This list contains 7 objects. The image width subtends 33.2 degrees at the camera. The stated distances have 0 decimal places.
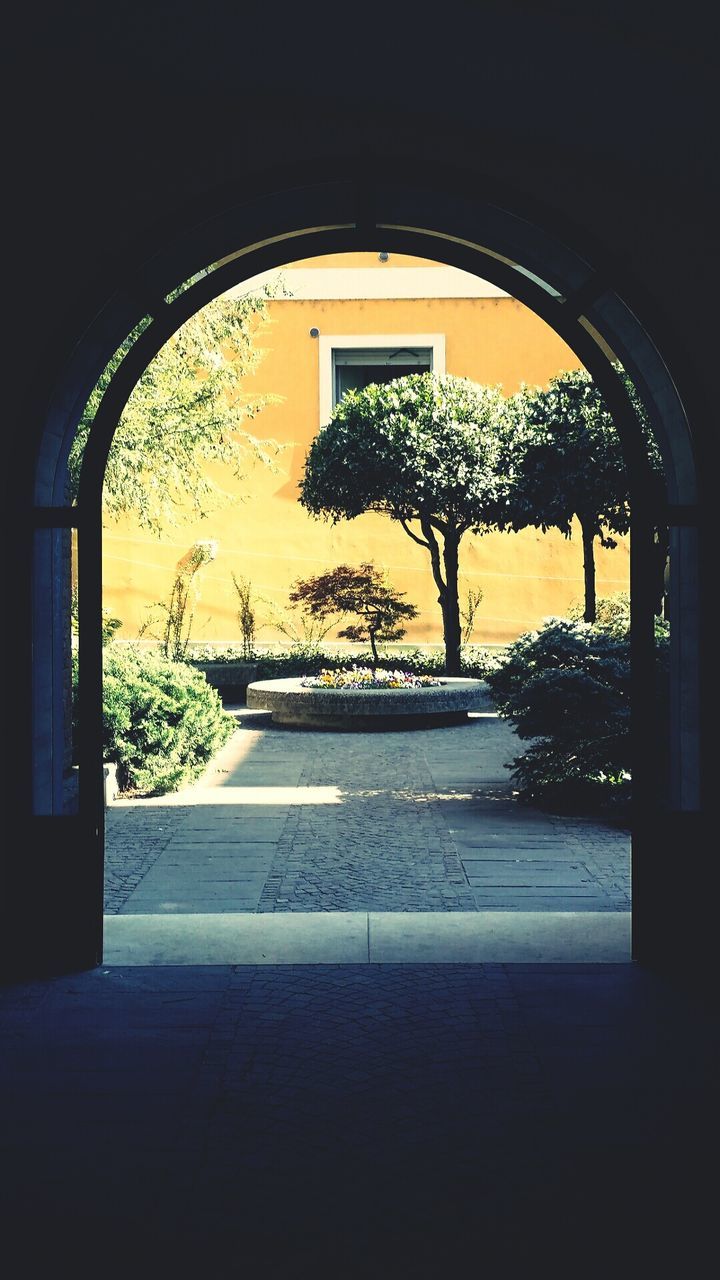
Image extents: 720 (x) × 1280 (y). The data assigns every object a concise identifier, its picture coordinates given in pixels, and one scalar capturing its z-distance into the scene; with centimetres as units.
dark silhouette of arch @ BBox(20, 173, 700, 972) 485
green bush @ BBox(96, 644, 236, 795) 933
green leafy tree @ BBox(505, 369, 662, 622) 1356
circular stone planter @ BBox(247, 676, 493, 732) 1381
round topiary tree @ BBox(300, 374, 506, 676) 1470
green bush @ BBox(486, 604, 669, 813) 848
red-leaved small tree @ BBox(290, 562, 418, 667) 1588
